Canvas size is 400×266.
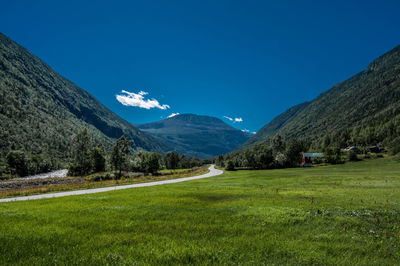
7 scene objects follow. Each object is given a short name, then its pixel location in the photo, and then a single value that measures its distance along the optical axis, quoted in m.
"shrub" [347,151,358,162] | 112.32
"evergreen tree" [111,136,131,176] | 78.31
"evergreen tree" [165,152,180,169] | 116.75
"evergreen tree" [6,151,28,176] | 95.31
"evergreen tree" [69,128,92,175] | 87.31
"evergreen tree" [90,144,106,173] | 90.52
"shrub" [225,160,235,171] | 110.31
